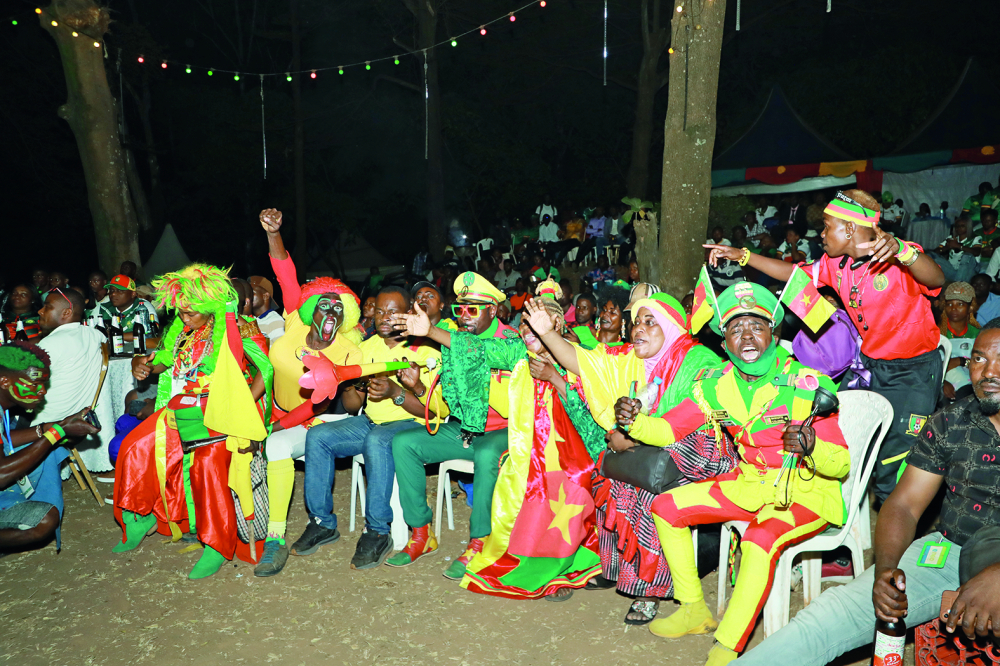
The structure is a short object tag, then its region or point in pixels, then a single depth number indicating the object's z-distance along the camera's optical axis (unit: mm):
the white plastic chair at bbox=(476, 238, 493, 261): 17328
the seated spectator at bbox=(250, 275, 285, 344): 6230
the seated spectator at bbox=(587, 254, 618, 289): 11027
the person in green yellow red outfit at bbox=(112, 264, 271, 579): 4496
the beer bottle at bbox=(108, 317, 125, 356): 6473
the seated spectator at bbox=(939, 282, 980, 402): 5117
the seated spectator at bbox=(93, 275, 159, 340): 6855
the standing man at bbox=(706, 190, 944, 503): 3828
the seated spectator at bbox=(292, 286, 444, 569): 4609
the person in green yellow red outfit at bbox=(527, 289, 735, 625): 3742
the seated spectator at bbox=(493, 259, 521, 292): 13102
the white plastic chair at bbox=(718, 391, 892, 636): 3416
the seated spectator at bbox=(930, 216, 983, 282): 9843
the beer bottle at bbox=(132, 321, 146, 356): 6343
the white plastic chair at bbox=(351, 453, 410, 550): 4699
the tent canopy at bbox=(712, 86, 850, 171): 14562
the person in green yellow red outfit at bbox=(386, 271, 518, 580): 4352
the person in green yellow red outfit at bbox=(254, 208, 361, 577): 4730
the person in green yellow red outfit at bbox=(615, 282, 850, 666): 3250
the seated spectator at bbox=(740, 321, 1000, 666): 2717
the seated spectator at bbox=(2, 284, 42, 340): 6617
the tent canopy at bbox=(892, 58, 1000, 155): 13352
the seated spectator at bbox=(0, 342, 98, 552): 4020
